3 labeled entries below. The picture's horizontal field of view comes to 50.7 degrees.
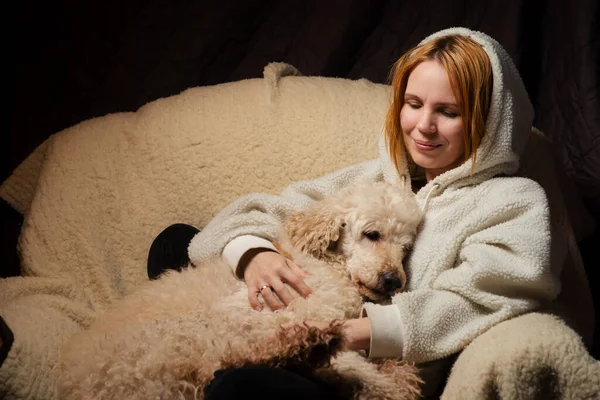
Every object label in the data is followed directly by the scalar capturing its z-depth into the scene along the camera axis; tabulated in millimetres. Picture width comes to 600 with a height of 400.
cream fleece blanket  2215
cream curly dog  1347
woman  1596
